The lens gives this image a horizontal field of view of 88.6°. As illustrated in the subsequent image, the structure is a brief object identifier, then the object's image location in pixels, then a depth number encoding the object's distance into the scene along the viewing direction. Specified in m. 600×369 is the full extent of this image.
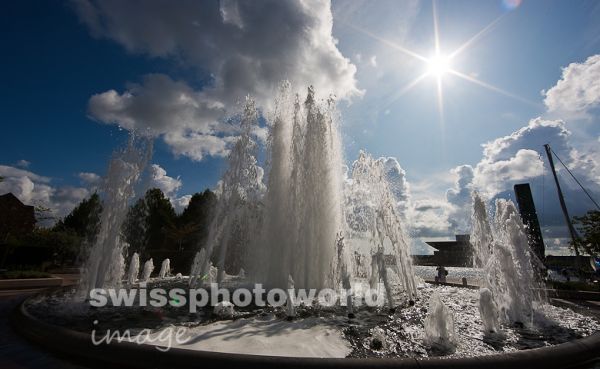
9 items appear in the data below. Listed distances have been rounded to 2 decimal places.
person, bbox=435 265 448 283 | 20.87
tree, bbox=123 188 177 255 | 58.59
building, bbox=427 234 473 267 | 122.57
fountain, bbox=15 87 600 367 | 5.96
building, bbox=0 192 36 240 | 26.77
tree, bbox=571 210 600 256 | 28.11
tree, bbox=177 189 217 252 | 56.06
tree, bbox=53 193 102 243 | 62.58
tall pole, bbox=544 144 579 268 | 26.17
